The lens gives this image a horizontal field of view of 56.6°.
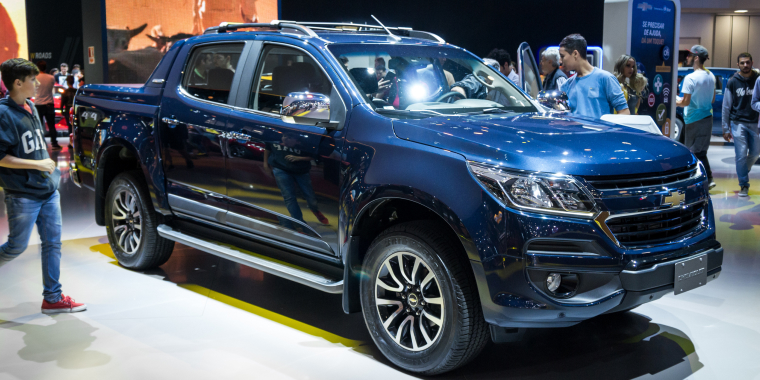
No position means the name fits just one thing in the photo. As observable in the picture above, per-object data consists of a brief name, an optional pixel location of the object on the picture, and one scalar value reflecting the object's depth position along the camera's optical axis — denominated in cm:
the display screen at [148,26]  1002
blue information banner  947
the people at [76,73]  1788
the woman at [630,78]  822
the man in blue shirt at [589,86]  564
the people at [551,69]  743
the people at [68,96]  1538
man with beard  879
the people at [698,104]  914
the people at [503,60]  1007
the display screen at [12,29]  1847
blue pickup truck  300
